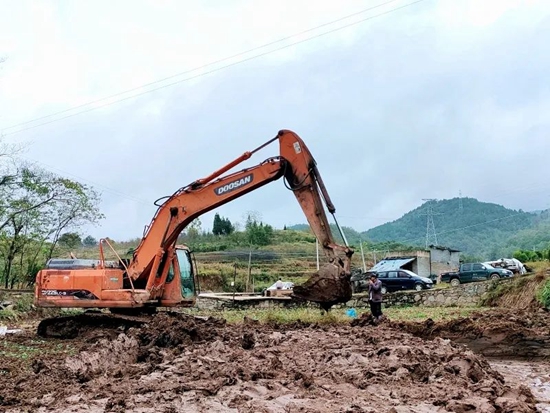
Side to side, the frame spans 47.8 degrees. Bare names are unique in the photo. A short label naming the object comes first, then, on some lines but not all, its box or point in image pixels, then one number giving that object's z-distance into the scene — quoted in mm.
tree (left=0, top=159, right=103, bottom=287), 27672
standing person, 16078
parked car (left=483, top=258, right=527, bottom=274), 33906
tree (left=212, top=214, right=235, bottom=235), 63769
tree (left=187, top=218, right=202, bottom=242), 55534
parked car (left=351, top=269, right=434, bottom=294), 30578
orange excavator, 12461
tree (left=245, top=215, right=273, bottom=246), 56100
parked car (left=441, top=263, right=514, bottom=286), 32688
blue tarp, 34531
